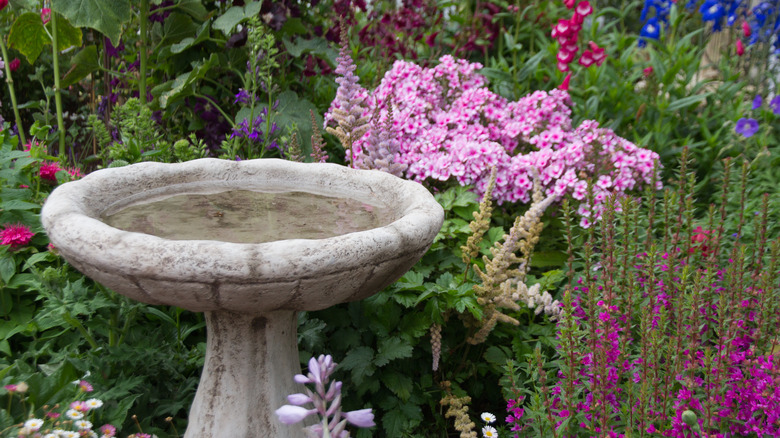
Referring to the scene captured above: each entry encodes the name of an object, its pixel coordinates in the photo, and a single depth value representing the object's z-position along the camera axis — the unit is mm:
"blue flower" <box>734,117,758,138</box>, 3844
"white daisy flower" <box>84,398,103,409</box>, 1745
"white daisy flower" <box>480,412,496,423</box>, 2056
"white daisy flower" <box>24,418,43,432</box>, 1577
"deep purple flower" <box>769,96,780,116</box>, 4066
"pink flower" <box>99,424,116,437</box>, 1712
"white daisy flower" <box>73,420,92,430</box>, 1701
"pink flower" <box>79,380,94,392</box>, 1793
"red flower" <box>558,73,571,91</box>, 3668
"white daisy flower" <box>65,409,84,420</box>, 1680
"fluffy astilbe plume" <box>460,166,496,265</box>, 2363
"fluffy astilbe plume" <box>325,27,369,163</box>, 2616
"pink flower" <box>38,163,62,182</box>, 2432
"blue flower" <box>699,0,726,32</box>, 4551
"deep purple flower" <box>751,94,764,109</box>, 4109
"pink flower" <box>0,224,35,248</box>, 2160
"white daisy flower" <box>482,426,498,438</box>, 2074
